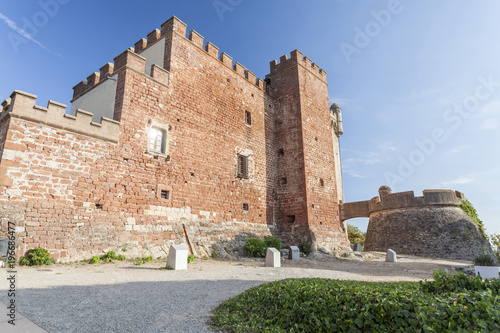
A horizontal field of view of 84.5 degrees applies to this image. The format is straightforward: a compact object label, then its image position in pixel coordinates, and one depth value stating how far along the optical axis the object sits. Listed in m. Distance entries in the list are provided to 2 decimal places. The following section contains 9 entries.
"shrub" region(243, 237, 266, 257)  12.94
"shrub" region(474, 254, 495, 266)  9.75
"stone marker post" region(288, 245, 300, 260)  12.88
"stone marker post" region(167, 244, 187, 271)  8.38
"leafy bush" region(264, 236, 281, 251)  13.46
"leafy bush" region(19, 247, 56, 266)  7.52
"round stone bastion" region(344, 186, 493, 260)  17.69
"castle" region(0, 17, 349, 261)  8.52
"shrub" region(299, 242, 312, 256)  14.66
